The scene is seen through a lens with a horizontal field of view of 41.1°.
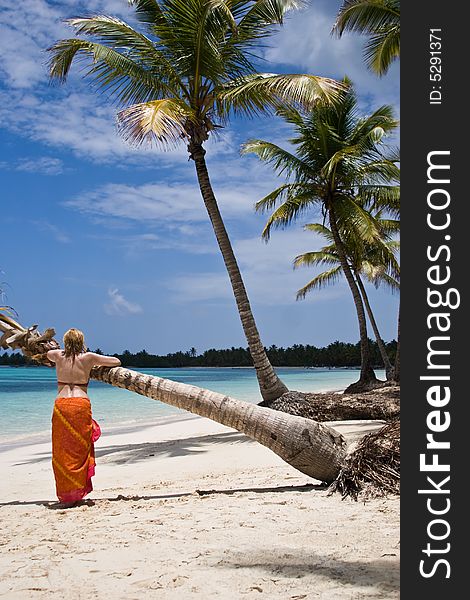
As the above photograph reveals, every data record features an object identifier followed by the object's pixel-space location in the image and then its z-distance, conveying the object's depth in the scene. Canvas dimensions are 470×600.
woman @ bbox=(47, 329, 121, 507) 6.03
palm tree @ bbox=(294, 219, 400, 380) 23.67
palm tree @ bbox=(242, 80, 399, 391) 19.55
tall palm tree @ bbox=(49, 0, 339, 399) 12.64
